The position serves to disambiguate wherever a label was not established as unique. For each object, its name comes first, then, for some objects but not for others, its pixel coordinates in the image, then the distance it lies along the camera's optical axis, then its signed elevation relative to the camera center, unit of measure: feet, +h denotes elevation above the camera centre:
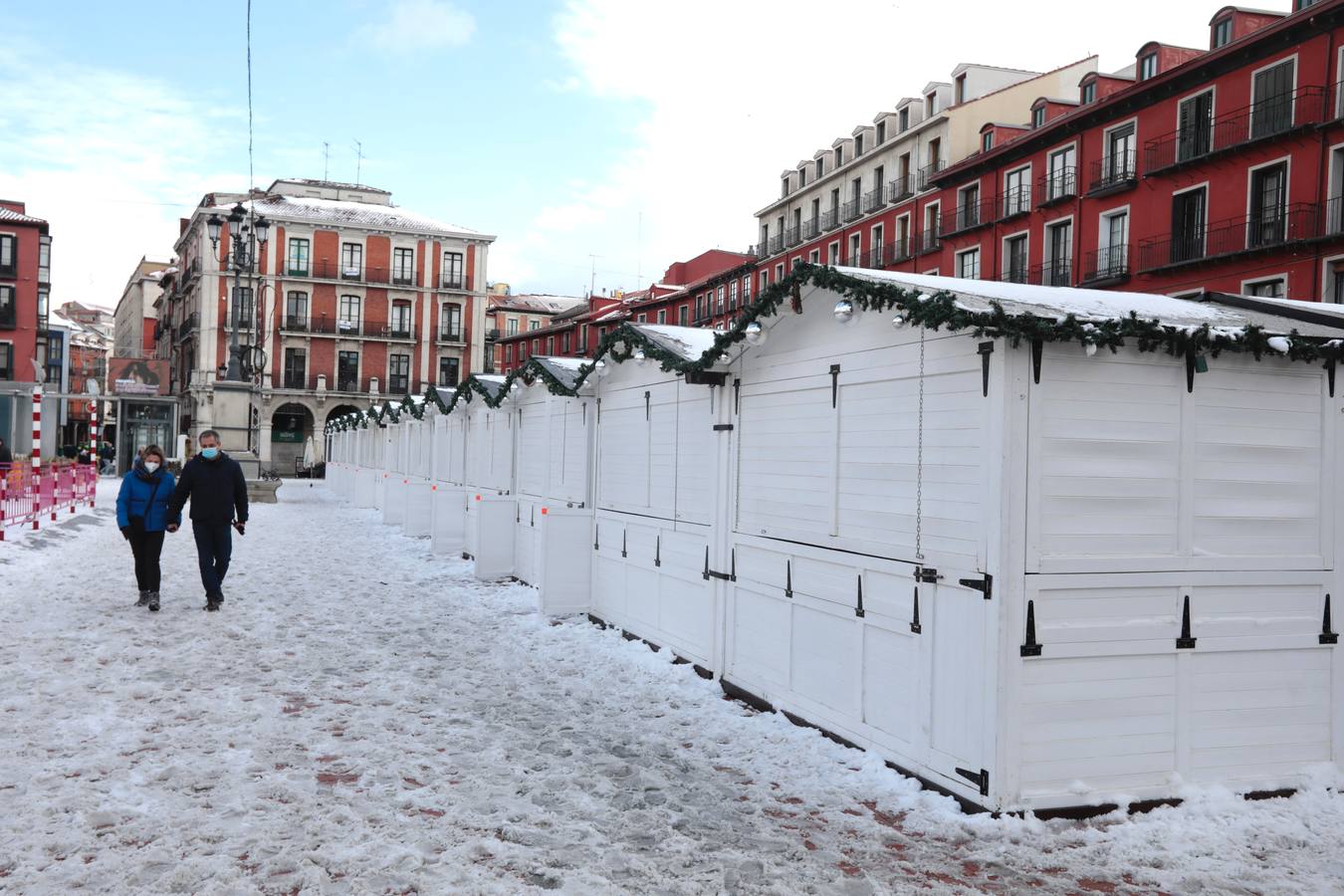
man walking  33.17 -2.59
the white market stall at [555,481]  34.91 -1.87
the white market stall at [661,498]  26.63 -1.84
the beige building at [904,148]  129.49 +41.90
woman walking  33.22 -2.98
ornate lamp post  69.36 +13.92
